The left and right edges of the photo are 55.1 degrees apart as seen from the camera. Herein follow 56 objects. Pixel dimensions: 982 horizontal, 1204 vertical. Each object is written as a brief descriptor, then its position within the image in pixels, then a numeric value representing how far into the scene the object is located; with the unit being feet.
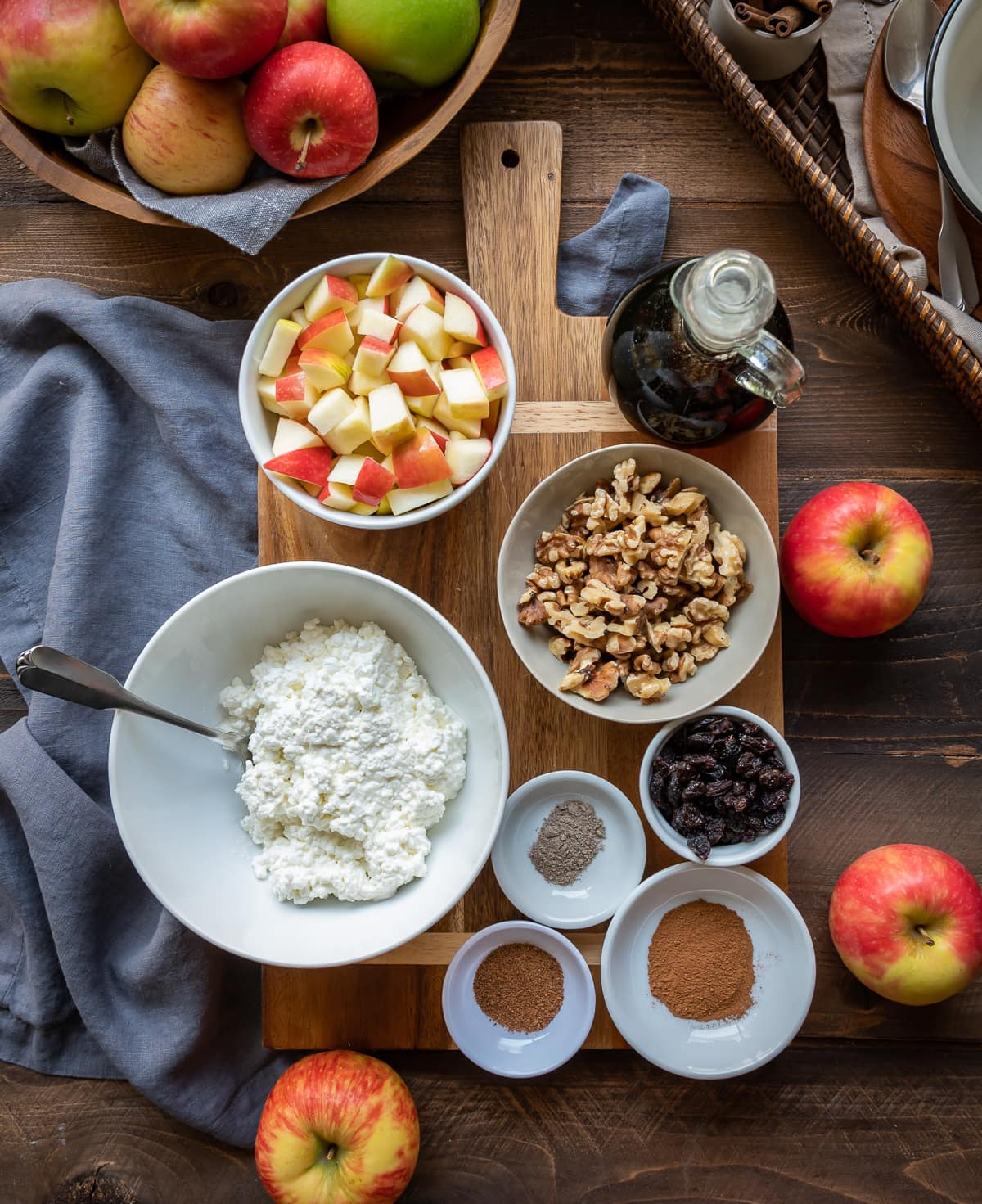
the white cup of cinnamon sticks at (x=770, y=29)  3.90
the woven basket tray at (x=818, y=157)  4.00
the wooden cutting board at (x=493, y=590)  4.06
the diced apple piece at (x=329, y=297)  3.79
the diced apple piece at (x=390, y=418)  3.67
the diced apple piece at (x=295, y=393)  3.73
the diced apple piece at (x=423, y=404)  3.80
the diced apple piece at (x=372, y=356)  3.72
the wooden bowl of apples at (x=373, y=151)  3.86
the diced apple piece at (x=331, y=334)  3.76
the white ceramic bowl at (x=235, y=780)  3.53
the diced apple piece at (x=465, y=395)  3.70
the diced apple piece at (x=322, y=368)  3.72
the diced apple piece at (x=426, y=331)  3.79
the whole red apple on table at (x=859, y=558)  3.88
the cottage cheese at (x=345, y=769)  3.59
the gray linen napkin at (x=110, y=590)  4.18
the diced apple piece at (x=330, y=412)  3.70
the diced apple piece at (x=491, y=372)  3.75
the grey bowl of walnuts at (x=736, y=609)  3.75
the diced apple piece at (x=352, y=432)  3.70
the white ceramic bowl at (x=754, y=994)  3.93
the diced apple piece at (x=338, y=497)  3.76
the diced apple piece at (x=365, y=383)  3.78
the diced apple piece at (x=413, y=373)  3.73
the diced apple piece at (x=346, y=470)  3.75
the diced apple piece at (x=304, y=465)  3.73
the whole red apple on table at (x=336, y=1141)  3.83
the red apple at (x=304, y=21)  3.75
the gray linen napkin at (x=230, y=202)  3.80
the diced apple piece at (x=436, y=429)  3.81
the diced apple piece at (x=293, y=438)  3.79
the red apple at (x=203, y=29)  3.49
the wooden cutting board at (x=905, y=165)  4.11
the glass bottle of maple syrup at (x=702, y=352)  3.14
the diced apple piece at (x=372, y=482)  3.69
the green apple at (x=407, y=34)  3.65
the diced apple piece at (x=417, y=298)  3.83
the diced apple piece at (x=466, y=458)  3.76
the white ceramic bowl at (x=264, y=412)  3.74
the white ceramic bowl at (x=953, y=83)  3.79
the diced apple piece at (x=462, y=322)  3.80
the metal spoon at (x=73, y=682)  3.22
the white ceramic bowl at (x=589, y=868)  3.98
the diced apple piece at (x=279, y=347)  3.76
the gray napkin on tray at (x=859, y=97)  4.09
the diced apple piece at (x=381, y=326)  3.78
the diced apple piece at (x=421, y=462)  3.68
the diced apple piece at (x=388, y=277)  3.80
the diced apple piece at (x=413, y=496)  3.76
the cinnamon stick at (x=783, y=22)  3.90
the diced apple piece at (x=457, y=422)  3.77
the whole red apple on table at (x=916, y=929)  3.94
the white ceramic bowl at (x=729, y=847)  3.76
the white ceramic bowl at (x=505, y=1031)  3.96
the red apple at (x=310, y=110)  3.63
